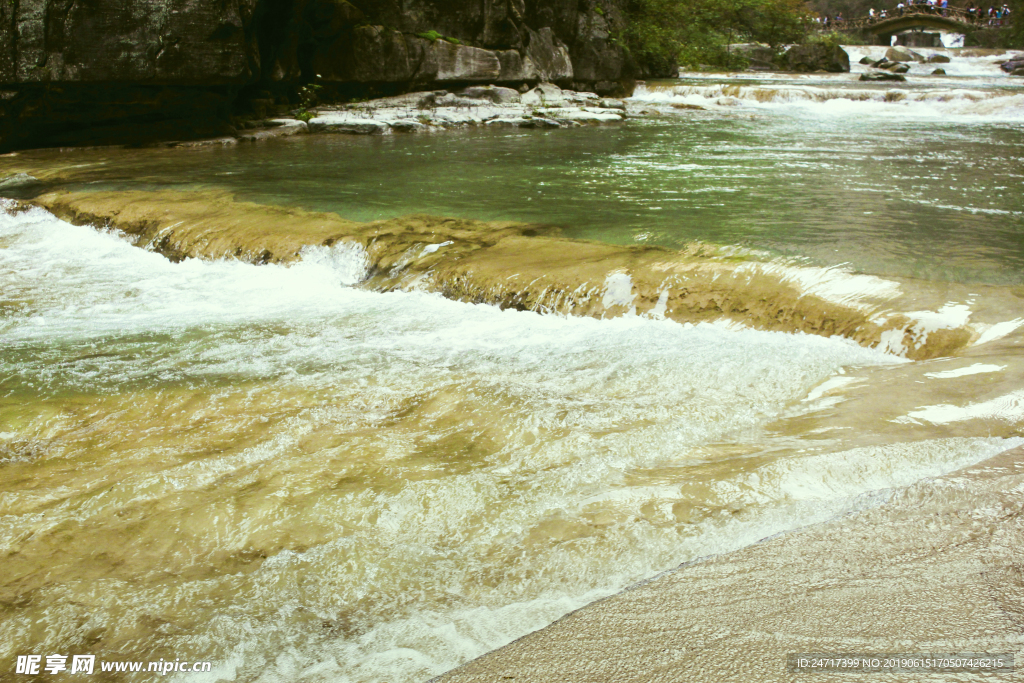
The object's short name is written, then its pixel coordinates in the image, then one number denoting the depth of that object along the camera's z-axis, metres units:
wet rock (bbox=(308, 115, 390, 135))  14.70
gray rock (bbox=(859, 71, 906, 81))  24.45
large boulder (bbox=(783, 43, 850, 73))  30.19
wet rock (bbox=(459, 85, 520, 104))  18.03
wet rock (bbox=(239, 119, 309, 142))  13.88
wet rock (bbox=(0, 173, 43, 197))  8.66
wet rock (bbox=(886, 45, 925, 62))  34.72
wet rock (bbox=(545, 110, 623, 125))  16.36
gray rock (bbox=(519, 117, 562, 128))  15.95
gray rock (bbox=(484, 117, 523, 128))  16.08
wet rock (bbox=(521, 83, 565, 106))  18.53
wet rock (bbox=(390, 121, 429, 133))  15.06
